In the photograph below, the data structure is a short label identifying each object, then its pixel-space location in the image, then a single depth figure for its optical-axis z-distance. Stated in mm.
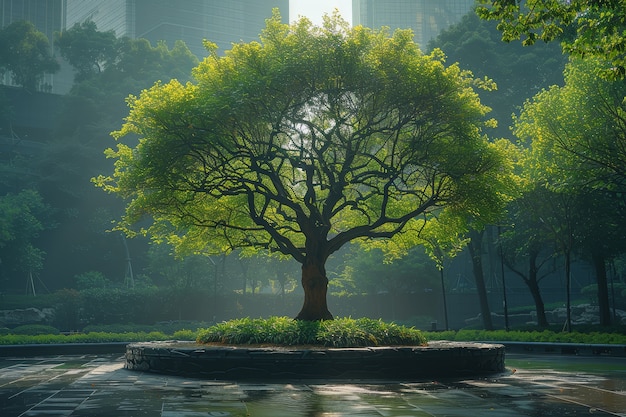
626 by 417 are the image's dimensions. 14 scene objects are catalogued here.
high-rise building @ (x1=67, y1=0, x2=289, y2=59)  187625
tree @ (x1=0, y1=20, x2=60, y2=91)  87500
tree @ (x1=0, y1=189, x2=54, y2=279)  61091
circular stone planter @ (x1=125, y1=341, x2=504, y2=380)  17250
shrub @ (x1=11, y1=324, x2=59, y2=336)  52125
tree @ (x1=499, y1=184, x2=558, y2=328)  38844
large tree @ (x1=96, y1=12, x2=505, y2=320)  21797
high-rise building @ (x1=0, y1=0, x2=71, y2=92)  163100
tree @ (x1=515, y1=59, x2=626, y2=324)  29578
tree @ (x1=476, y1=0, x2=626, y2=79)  12469
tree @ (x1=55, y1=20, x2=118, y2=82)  91375
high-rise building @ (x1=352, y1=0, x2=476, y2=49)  196625
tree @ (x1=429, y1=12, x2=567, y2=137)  63750
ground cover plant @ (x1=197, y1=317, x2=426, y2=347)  19188
